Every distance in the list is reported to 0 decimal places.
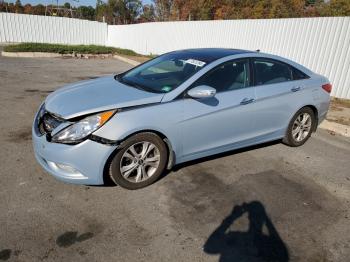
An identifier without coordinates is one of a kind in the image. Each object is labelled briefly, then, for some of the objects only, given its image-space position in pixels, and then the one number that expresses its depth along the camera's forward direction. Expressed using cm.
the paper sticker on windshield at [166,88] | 389
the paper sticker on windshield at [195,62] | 424
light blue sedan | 339
